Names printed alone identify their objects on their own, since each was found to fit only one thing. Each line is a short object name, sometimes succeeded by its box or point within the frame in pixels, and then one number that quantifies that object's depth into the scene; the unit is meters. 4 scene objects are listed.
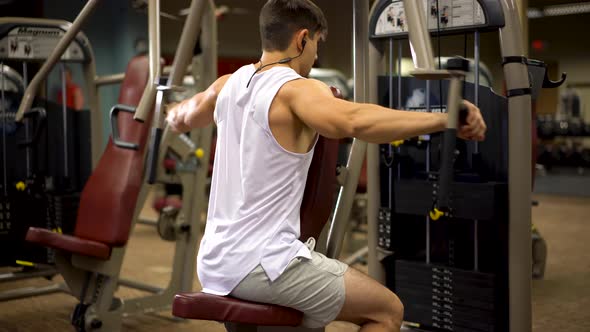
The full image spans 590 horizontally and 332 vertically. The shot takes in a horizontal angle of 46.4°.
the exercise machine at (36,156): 4.08
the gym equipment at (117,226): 3.15
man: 1.79
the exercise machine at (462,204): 2.50
